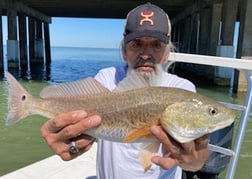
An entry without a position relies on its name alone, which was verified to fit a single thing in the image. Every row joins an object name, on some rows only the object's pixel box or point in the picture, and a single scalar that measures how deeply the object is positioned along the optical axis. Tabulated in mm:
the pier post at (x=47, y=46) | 23853
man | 1034
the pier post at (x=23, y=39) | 18619
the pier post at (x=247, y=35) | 10842
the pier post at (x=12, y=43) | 15446
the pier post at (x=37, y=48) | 21179
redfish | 977
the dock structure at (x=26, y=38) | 15566
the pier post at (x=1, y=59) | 14641
